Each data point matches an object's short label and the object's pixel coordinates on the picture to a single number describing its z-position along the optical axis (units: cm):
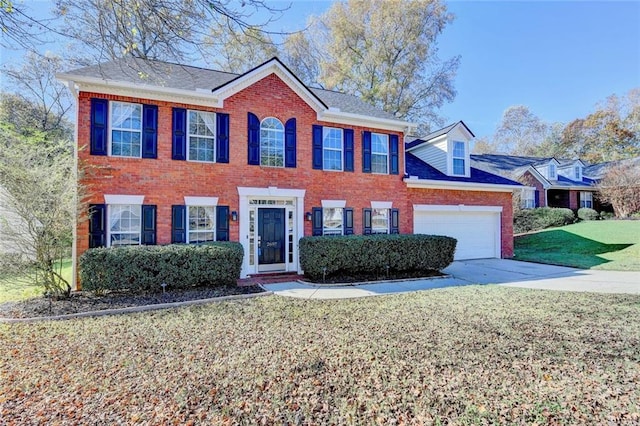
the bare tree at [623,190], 2366
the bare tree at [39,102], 1877
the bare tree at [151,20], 559
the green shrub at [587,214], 2522
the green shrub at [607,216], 2519
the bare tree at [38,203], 696
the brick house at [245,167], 919
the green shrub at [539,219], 2317
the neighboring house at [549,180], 2634
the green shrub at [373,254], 1011
